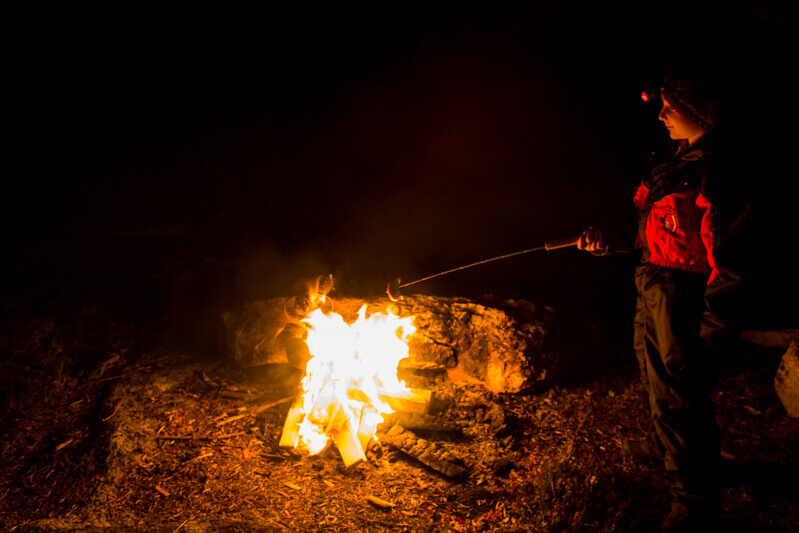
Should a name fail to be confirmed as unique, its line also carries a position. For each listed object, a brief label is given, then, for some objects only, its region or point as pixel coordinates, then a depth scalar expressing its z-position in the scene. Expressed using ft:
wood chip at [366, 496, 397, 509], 10.35
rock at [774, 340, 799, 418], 12.62
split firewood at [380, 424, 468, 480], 11.33
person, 8.77
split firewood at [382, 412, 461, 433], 12.88
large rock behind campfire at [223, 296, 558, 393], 14.11
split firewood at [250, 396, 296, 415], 13.76
